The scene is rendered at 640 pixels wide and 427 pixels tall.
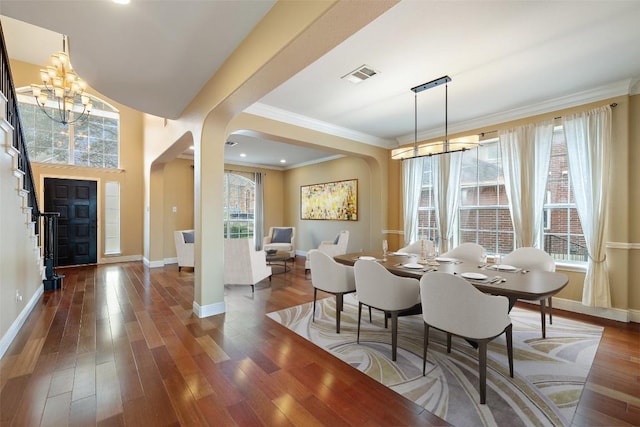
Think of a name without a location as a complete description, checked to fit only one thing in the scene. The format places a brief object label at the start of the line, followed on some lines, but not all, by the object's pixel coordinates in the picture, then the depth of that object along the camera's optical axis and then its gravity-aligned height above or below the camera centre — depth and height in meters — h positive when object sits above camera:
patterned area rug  1.78 -1.24
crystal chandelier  4.37 +2.13
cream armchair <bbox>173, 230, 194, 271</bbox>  5.57 -0.75
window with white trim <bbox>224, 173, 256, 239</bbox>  7.91 +0.24
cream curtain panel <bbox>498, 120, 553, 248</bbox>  3.77 +0.55
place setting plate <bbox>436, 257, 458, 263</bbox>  3.18 -0.52
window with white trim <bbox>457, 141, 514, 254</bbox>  4.27 +0.19
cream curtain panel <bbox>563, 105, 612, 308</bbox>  3.29 +0.37
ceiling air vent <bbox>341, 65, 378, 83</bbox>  2.90 +1.52
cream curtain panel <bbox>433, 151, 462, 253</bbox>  4.66 +0.37
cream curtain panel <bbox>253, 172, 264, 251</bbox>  8.23 +0.13
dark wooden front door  6.20 -0.08
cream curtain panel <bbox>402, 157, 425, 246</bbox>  5.16 +0.39
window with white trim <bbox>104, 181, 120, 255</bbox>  6.86 -0.13
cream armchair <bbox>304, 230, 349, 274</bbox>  5.47 -0.64
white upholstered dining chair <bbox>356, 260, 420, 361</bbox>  2.39 -0.67
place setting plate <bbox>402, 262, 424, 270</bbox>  2.77 -0.52
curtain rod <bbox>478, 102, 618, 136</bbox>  3.27 +1.29
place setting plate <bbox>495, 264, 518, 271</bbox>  2.71 -0.52
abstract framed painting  6.75 +0.35
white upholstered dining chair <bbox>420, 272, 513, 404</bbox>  1.88 -0.67
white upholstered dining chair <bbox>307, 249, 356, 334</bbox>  2.94 -0.68
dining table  2.04 -0.54
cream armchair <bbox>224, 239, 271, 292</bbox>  4.37 -0.79
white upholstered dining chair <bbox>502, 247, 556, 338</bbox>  2.99 -0.51
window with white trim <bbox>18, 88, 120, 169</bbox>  6.10 +1.79
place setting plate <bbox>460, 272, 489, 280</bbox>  2.35 -0.53
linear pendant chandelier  3.09 +0.81
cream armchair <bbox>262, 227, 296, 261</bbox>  7.08 -0.70
